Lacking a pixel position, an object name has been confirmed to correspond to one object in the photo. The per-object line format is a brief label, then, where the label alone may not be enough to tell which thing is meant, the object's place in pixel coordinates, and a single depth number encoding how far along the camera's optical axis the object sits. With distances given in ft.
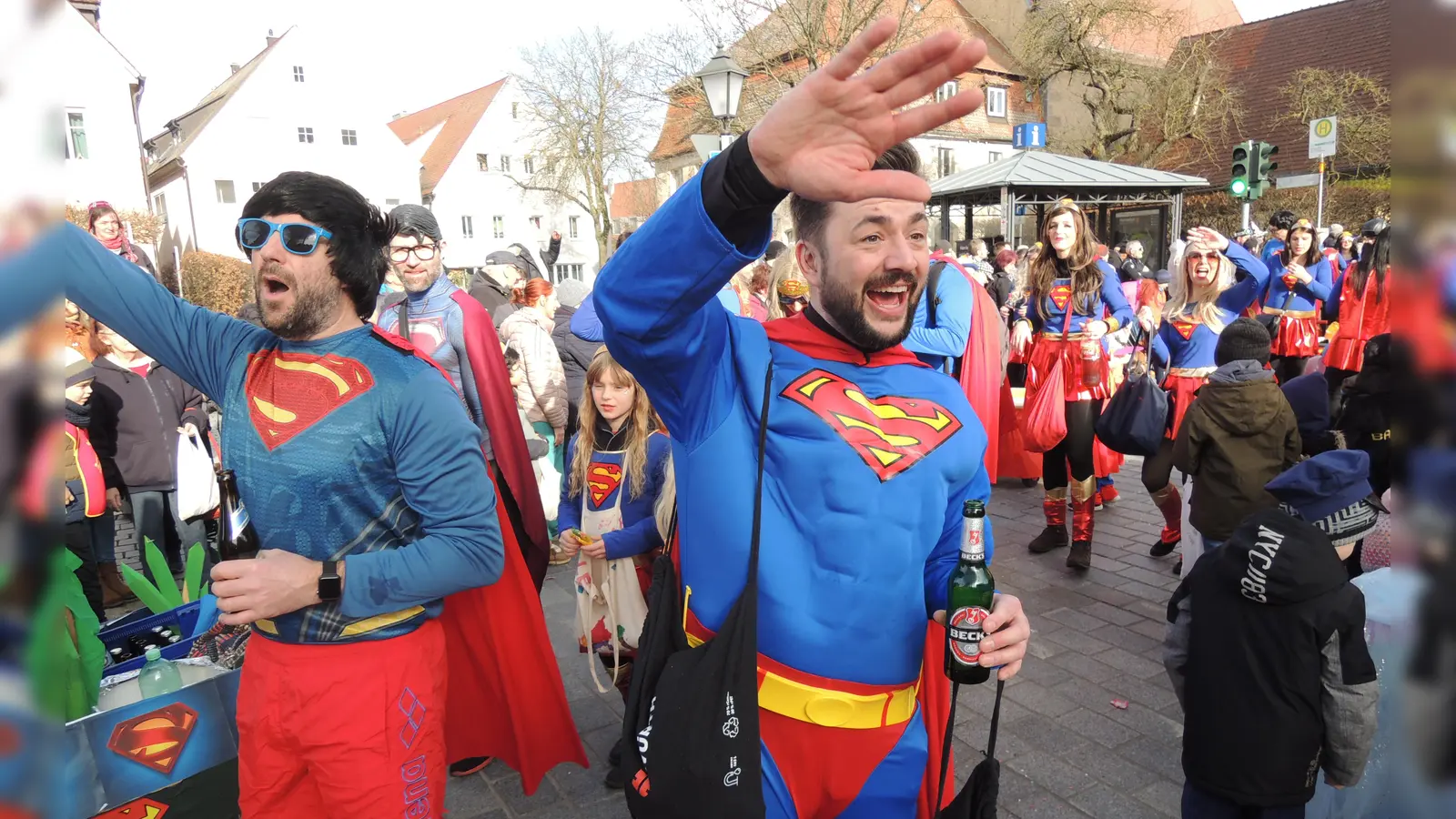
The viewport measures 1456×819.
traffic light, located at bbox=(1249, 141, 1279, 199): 38.89
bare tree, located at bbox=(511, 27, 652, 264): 117.08
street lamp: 30.81
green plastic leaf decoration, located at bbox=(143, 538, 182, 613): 11.36
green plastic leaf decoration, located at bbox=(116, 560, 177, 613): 10.83
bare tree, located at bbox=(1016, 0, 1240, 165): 82.99
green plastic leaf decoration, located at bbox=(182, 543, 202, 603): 11.77
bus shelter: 58.49
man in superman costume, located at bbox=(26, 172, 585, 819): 6.68
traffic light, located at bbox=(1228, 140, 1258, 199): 38.93
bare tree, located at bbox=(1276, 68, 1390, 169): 47.42
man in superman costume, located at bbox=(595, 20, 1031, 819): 5.78
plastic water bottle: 8.80
